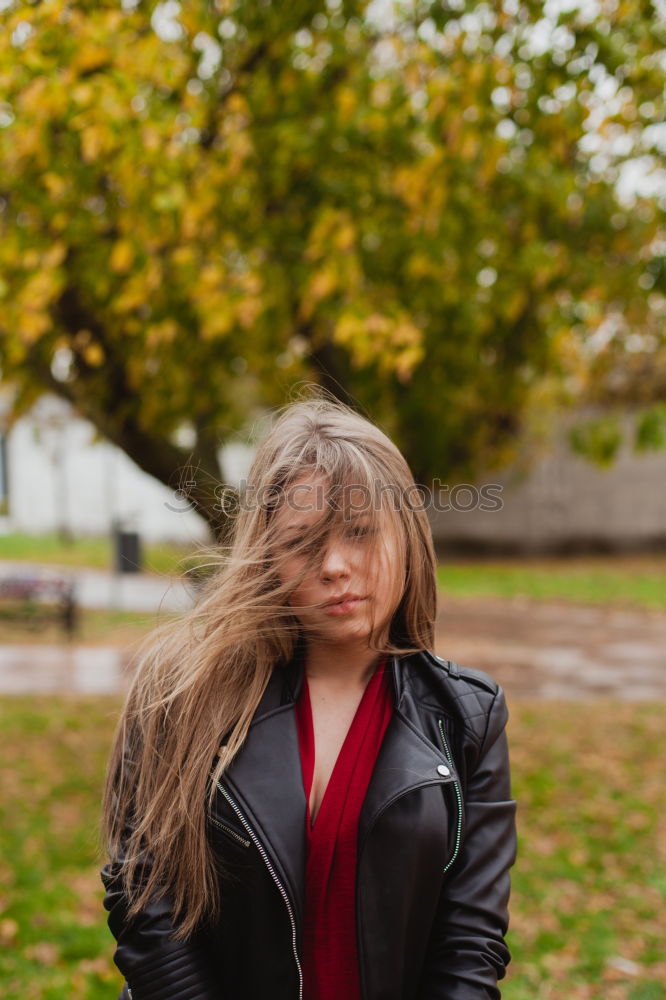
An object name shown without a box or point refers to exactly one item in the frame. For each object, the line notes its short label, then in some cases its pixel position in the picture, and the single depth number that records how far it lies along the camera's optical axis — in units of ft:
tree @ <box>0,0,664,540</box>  13.08
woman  4.95
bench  35.42
